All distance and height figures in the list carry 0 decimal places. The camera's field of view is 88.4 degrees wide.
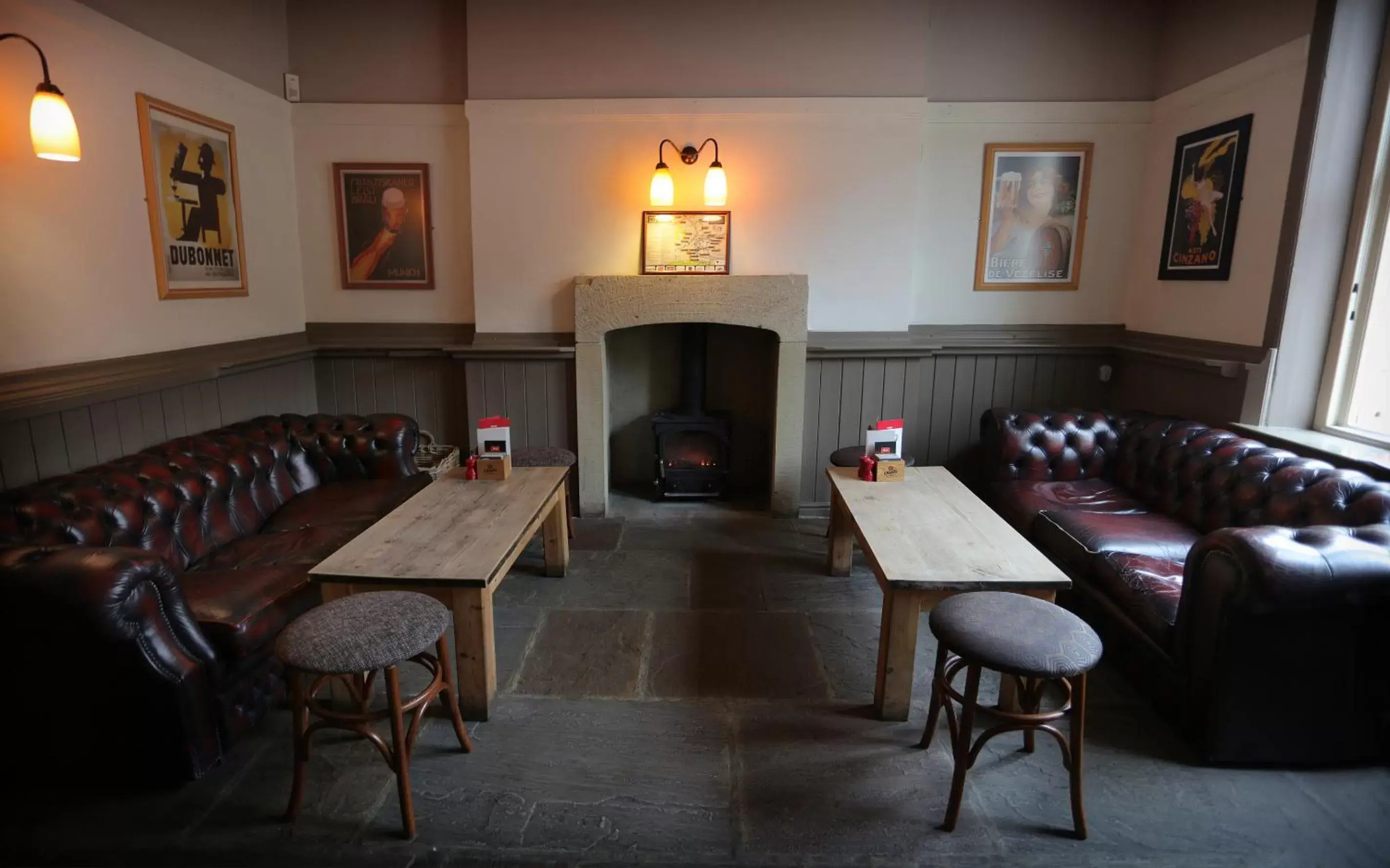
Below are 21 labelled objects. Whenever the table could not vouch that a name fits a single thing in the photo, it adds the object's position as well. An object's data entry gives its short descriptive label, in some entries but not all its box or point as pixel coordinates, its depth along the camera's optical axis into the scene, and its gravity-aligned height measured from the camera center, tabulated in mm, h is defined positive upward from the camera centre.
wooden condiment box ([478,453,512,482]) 3373 -809
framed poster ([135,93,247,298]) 3383 +430
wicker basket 4324 -1009
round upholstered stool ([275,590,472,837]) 1930 -973
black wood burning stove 4934 -1004
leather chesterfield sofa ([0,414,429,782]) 2018 -1030
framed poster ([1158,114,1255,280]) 3773 +593
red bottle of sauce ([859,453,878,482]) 3443 -785
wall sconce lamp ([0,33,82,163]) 2320 +515
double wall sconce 4305 +666
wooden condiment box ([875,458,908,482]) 3443 -794
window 3189 -39
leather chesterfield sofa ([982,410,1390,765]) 2160 -984
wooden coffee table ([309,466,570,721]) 2338 -901
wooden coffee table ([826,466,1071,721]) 2346 -877
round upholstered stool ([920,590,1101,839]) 1934 -937
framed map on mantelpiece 4484 +343
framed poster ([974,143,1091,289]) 4582 +575
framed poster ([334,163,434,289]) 4582 +421
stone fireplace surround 4469 -84
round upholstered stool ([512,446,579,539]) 3951 -897
